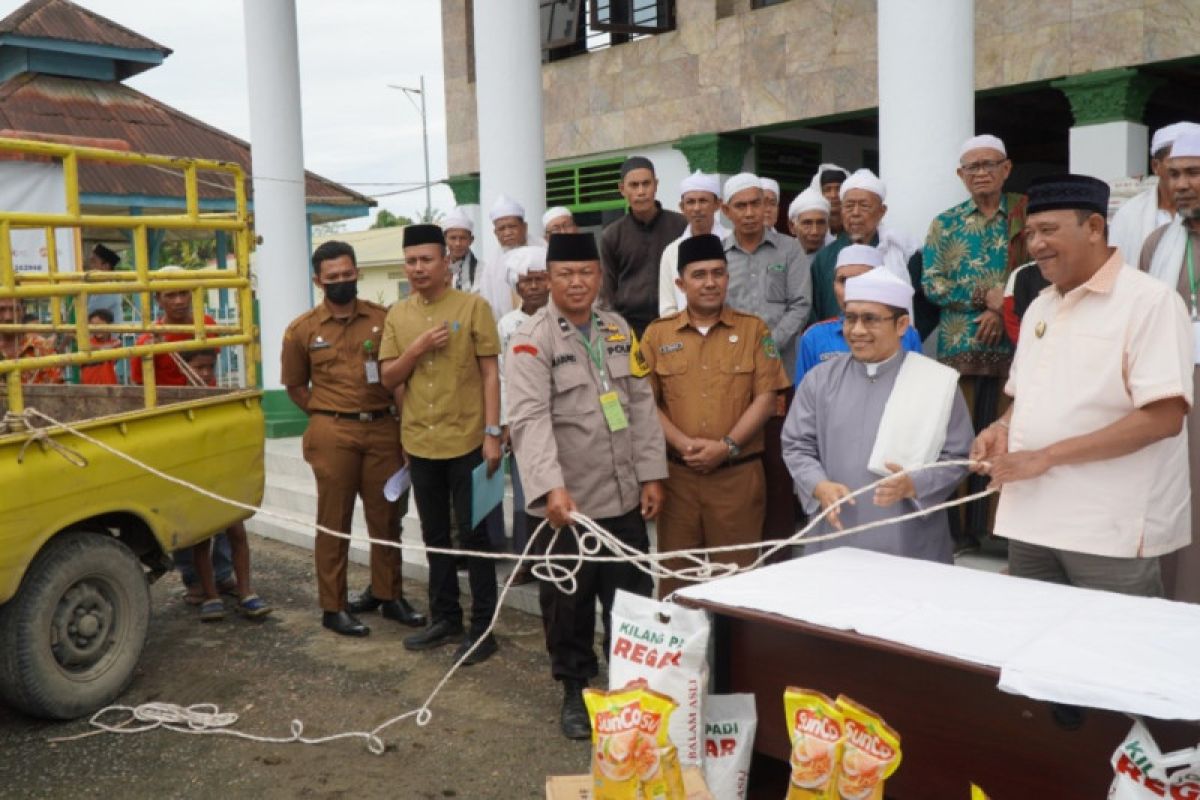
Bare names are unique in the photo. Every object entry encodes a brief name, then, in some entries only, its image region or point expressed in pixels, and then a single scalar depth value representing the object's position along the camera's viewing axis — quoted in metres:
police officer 4.21
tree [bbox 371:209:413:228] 70.06
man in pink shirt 2.89
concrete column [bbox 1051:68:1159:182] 8.16
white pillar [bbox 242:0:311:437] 9.98
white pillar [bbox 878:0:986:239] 5.34
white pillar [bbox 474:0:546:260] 7.24
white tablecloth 2.10
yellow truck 4.37
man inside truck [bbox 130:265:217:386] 6.37
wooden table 2.42
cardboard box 2.54
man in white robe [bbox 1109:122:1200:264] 3.97
